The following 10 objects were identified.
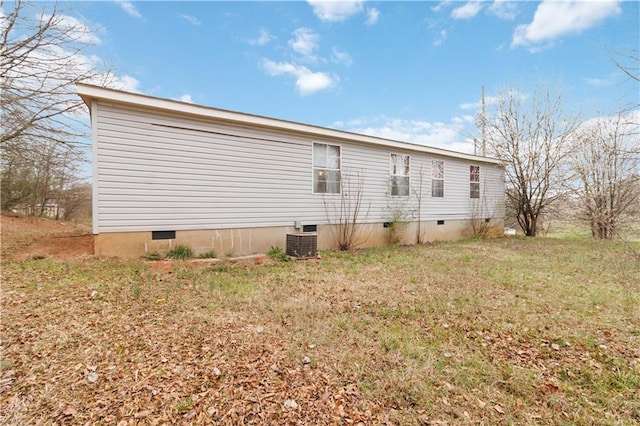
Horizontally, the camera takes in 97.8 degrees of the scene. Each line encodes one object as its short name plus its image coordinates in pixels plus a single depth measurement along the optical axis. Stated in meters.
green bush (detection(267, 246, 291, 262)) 6.25
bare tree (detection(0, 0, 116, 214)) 5.54
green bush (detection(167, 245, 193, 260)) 5.72
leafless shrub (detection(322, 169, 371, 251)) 7.97
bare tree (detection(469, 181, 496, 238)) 11.48
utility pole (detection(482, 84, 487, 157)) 12.74
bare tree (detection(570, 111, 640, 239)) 9.16
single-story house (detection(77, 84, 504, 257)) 5.29
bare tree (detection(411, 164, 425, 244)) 9.65
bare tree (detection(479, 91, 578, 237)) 11.41
